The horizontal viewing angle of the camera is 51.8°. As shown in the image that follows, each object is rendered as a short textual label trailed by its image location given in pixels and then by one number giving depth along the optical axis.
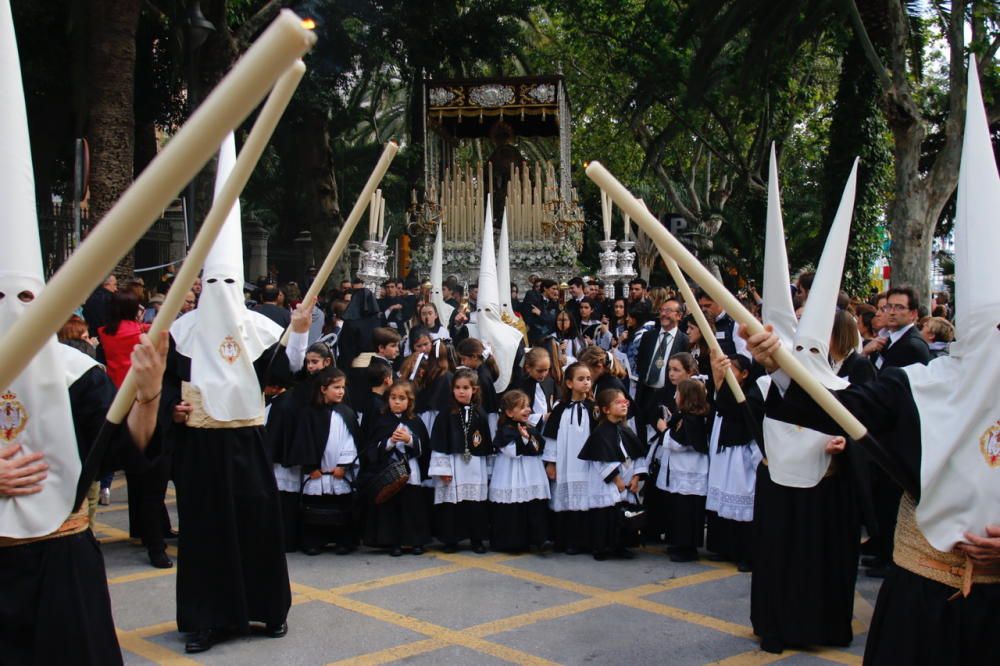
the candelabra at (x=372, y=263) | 12.44
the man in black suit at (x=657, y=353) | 10.09
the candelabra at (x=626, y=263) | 15.93
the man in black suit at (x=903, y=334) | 7.57
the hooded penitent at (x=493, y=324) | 10.06
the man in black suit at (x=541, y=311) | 13.65
